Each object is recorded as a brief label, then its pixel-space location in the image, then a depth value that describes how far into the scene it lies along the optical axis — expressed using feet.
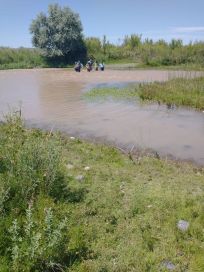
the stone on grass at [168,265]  8.55
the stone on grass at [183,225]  10.00
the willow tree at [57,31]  94.60
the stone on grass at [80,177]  13.26
